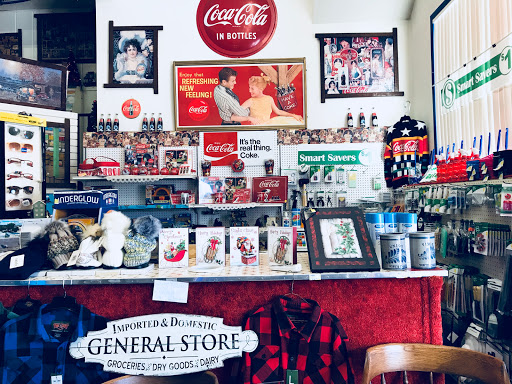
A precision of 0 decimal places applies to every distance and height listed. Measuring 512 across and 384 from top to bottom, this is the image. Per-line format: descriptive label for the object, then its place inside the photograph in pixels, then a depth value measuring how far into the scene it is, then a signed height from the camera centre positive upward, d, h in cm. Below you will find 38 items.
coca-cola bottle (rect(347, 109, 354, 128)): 498 +99
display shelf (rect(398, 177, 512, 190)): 232 +9
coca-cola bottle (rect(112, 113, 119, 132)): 502 +99
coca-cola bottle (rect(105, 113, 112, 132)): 501 +99
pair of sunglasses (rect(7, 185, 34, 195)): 315 +12
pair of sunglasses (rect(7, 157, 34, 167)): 315 +36
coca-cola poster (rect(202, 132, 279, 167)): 499 +68
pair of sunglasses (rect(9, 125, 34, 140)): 314 +60
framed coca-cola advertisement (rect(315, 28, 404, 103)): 504 +175
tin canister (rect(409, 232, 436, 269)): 181 -26
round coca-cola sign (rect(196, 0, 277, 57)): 386 +178
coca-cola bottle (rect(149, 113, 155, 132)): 500 +100
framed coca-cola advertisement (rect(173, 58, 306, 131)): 503 +139
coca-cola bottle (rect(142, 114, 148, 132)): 500 +100
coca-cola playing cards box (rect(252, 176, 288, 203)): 479 +12
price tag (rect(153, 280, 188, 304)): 179 -42
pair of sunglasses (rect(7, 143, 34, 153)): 316 +47
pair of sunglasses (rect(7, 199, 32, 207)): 314 +1
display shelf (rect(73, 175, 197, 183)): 450 +29
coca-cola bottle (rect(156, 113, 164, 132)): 502 +100
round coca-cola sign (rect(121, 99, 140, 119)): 506 +123
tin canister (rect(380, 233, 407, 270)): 177 -26
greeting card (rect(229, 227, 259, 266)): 200 -24
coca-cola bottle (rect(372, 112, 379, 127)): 495 +98
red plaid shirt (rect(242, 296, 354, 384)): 170 -69
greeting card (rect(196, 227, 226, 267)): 198 -24
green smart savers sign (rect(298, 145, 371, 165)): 498 +53
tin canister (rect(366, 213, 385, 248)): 196 -15
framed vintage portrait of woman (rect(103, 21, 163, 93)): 507 +193
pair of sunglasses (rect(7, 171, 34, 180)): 315 +24
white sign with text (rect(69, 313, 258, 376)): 173 -66
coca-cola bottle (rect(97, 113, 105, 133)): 502 +101
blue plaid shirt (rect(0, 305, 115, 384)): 170 -66
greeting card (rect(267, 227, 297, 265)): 193 -24
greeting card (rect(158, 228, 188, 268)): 197 -24
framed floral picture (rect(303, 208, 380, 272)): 180 -21
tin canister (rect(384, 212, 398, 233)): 196 -13
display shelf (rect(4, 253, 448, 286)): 176 -35
